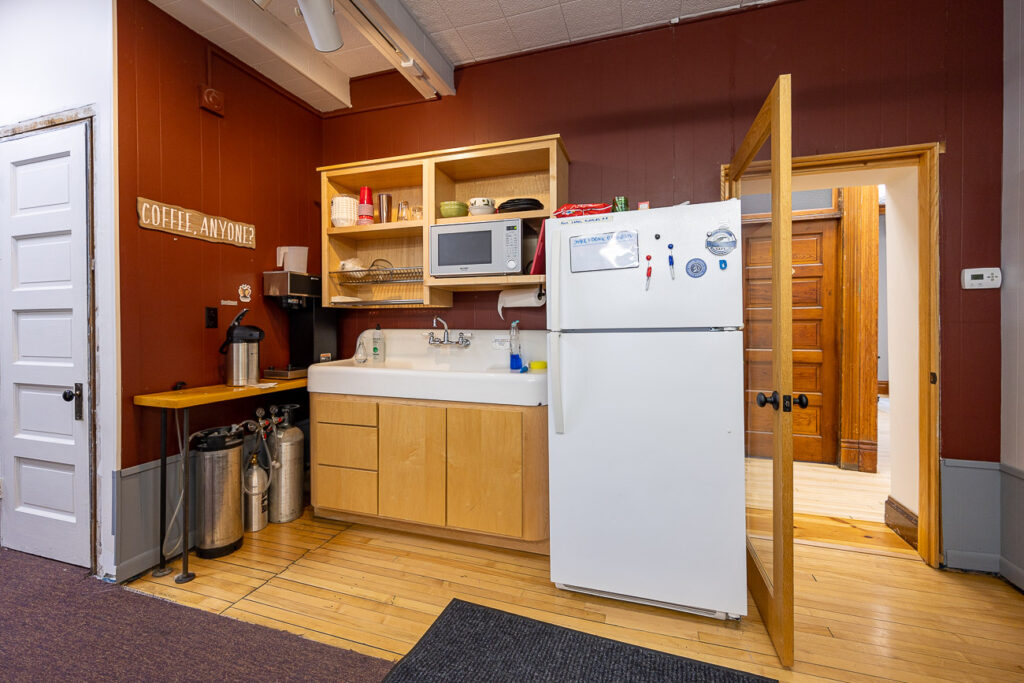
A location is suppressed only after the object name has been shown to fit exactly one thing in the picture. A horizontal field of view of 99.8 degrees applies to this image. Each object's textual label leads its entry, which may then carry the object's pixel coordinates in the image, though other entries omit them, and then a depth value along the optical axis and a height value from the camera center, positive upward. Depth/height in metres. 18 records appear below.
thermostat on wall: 2.10 +0.28
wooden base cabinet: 2.24 -0.72
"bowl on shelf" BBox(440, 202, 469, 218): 2.66 +0.80
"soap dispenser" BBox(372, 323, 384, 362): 3.07 -0.05
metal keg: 2.26 -0.83
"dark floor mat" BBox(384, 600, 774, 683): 1.49 -1.17
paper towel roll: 2.68 +0.25
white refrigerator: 1.72 -0.29
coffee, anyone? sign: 2.17 +0.64
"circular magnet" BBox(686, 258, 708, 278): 1.73 +0.28
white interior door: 2.11 -0.03
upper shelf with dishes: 2.49 +0.76
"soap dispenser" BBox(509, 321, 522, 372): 2.64 -0.07
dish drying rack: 2.93 +0.45
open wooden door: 1.51 -0.15
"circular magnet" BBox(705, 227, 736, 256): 1.70 +0.38
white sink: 2.25 -0.20
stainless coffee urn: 2.44 -0.08
